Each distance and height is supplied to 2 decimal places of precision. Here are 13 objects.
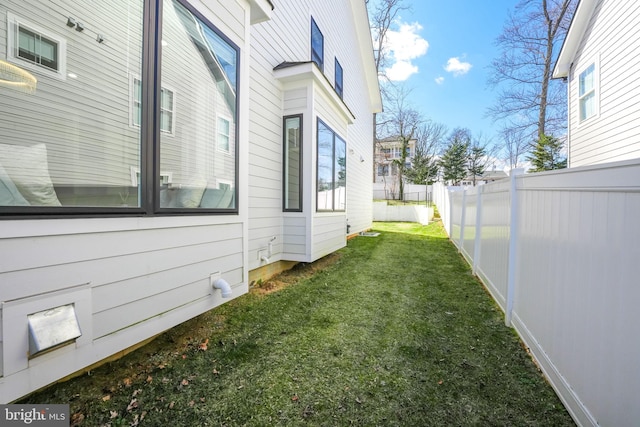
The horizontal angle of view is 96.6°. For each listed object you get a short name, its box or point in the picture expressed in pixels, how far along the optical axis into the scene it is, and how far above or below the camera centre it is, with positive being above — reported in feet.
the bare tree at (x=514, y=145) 59.57 +17.37
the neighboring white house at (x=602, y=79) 18.80 +10.15
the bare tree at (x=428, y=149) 92.99 +19.75
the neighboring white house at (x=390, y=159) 87.10 +17.34
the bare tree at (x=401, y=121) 66.80 +22.93
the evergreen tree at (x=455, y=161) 93.15 +15.63
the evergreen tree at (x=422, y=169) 91.76 +12.65
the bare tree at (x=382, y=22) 52.60 +35.53
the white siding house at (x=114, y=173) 5.10 +0.72
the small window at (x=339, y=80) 28.17 +12.78
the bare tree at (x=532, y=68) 44.68 +24.23
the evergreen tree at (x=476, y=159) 97.55 +17.23
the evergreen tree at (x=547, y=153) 49.30 +10.51
